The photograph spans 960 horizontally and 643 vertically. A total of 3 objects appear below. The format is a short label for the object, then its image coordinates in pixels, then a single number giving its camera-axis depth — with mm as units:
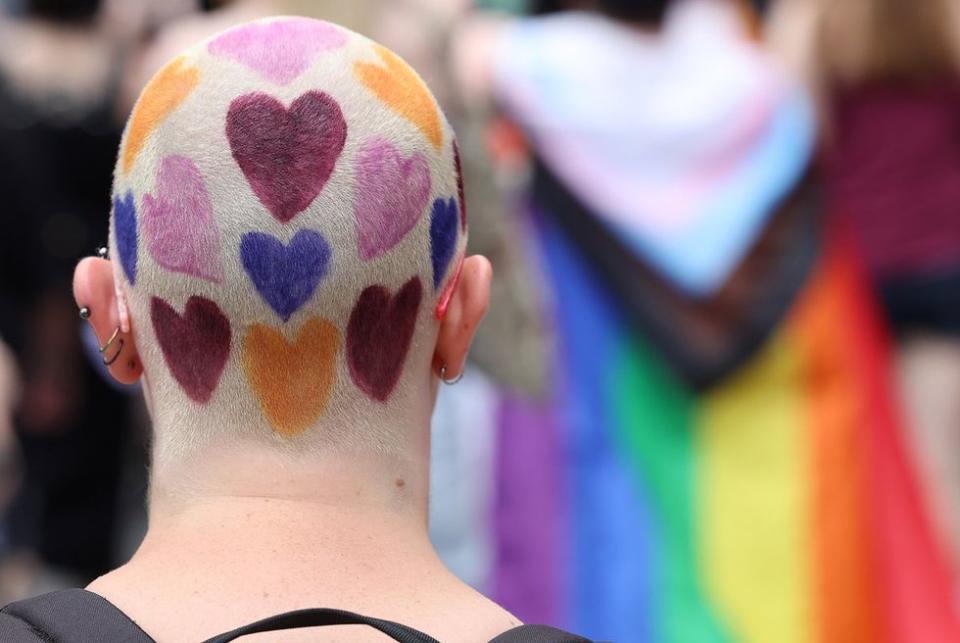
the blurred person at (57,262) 9527
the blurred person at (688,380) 8615
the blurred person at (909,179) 9134
